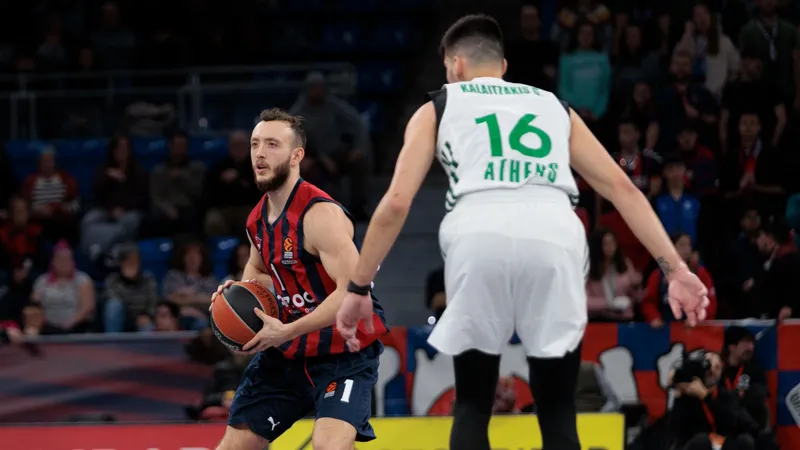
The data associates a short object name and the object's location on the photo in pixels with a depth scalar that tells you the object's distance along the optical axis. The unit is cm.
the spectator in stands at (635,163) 1120
